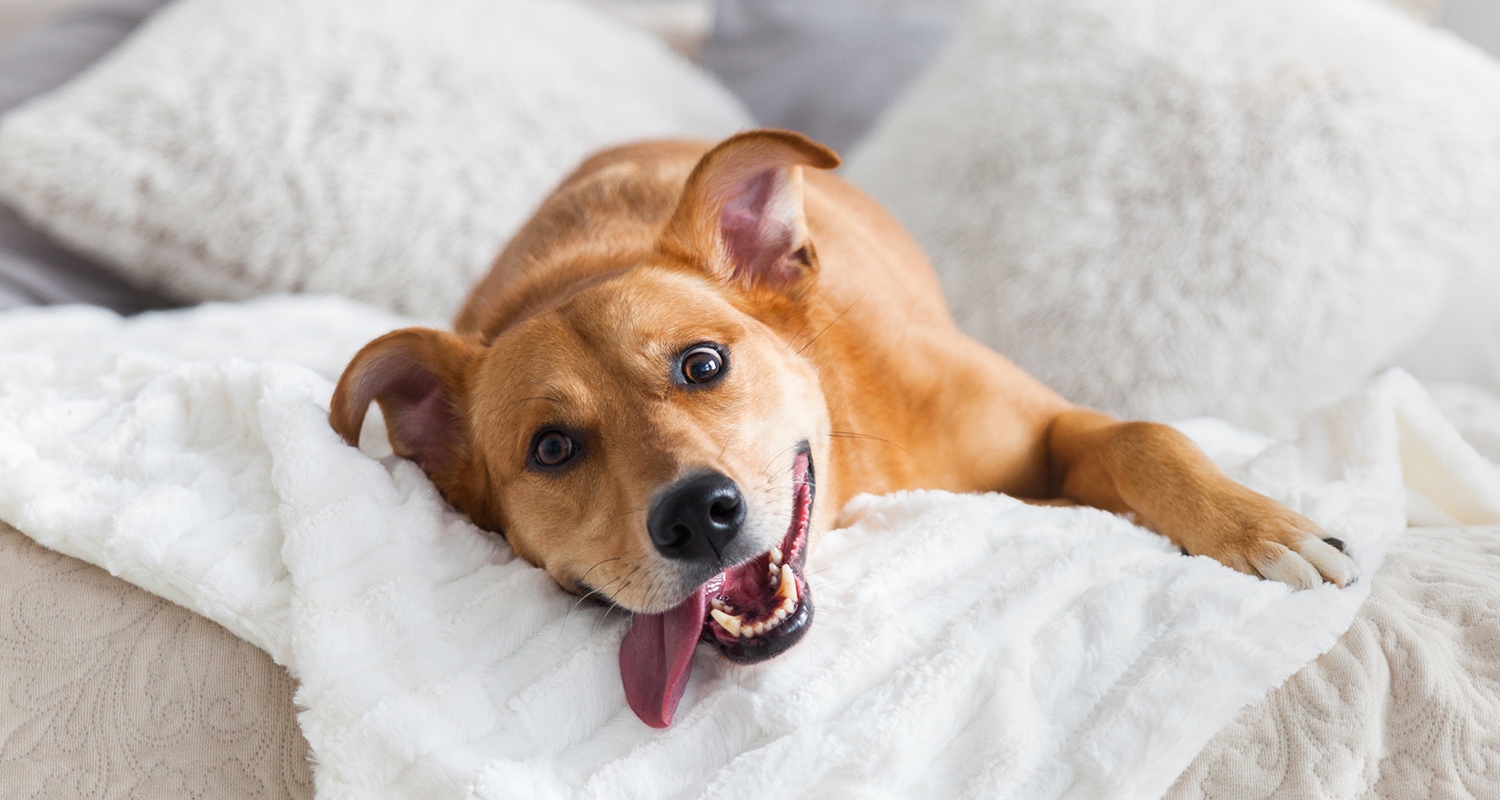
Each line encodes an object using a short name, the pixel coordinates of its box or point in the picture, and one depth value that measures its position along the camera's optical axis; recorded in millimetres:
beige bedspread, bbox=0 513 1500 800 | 814
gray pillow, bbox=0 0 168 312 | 1219
